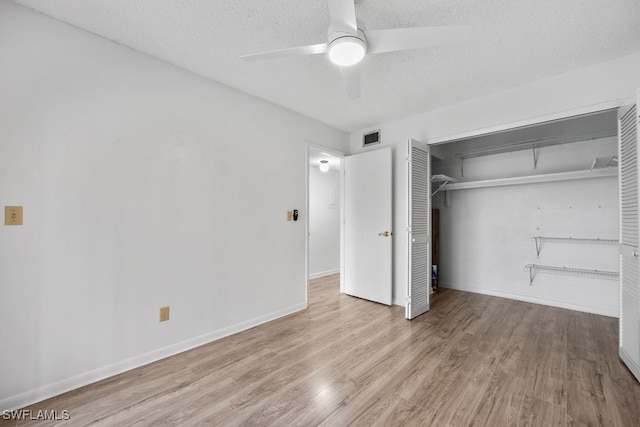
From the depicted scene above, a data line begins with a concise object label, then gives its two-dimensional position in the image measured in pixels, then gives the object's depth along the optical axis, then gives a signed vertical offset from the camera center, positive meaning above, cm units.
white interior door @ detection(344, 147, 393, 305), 366 -13
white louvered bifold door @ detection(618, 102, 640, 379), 196 -22
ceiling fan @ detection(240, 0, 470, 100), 141 +102
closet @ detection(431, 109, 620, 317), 329 +2
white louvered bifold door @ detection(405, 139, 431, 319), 317 -16
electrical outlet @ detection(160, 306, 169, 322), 230 -84
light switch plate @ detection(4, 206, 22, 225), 168 +2
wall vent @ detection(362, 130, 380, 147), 394 +117
